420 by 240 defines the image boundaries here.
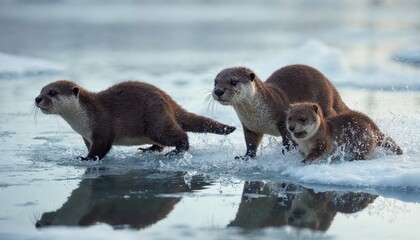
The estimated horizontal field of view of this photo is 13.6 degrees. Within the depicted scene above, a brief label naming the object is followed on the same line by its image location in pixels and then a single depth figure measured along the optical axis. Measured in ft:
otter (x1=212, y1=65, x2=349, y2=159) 40.09
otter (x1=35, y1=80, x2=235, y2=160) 41.34
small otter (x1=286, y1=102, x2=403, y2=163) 37.70
